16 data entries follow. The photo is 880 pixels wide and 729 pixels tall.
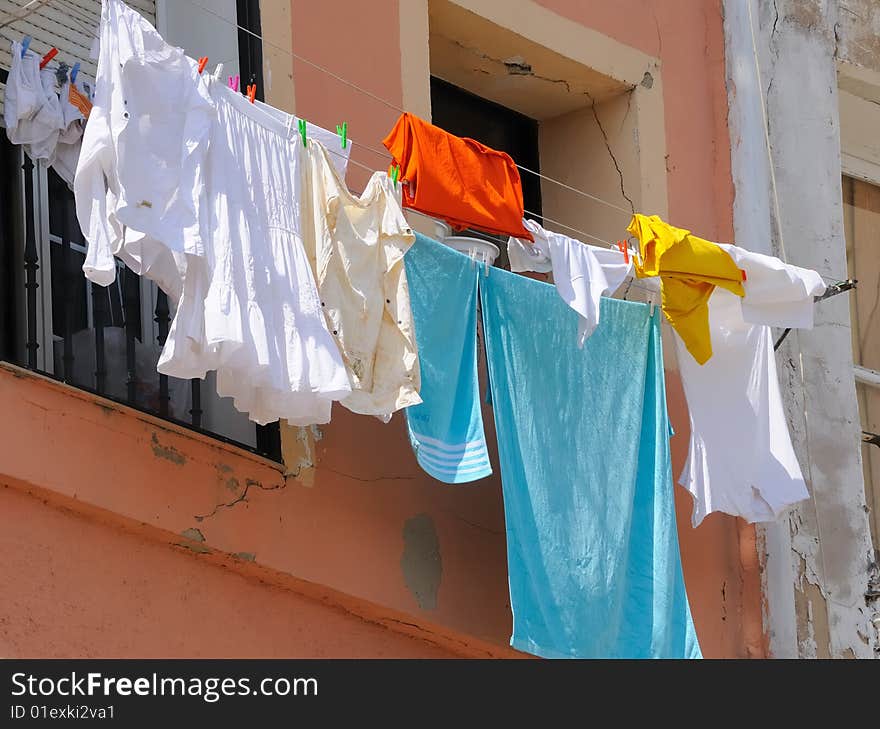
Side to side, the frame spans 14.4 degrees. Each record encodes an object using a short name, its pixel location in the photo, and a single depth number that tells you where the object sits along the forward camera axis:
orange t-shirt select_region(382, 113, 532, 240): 10.45
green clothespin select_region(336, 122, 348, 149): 10.38
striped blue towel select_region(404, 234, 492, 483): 10.25
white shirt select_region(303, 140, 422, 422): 9.88
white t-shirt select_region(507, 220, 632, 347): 10.80
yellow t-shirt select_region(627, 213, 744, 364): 11.11
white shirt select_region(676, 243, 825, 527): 11.58
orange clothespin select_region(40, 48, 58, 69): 10.22
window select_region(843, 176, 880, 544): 14.80
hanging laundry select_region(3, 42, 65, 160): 10.02
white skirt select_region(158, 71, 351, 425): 9.12
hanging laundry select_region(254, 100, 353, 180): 10.32
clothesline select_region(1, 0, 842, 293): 11.09
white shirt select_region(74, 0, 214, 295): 9.11
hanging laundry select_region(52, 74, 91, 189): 10.17
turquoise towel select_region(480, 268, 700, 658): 10.55
